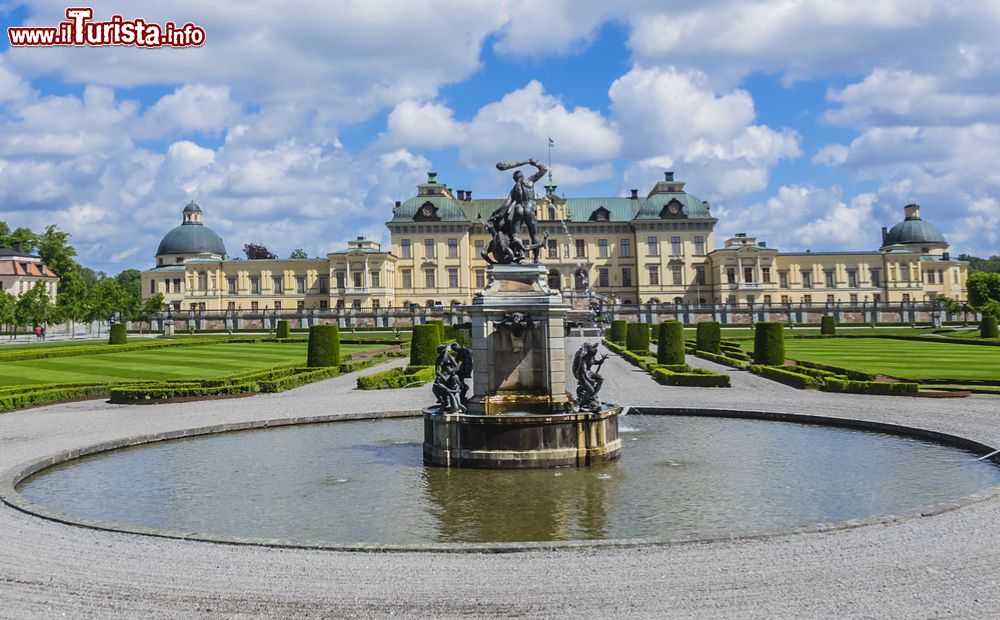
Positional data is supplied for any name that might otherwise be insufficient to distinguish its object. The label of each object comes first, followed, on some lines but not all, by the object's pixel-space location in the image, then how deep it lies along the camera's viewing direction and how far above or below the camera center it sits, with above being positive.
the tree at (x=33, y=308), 72.62 +3.70
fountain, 14.45 -1.15
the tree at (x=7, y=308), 77.44 +4.05
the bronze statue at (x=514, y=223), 16.14 +2.24
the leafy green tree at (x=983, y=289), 77.56 +2.53
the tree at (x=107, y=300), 74.49 +4.34
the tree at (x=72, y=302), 71.75 +4.18
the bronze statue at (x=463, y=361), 15.64 -0.55
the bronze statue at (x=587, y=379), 15.11 -0.95
